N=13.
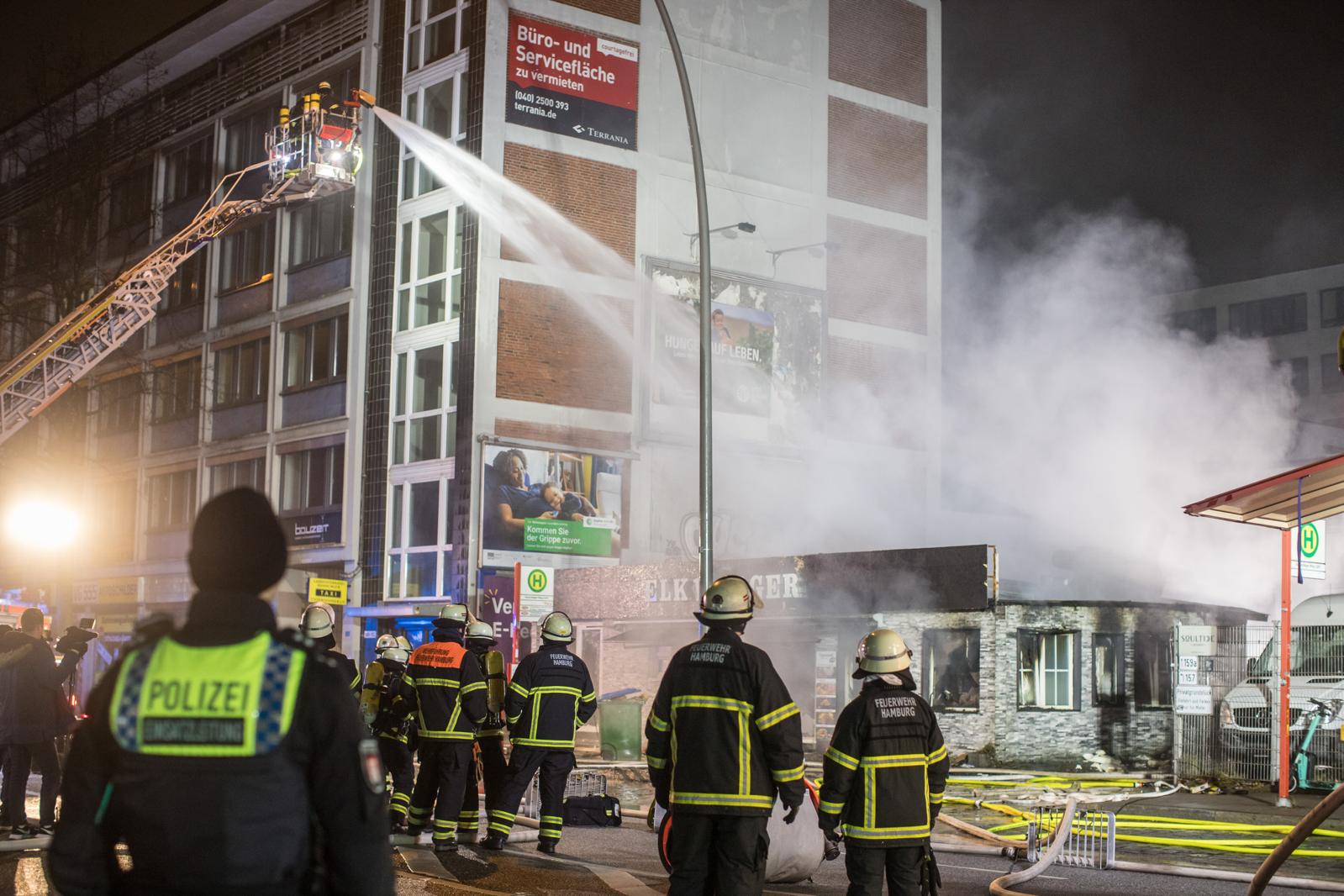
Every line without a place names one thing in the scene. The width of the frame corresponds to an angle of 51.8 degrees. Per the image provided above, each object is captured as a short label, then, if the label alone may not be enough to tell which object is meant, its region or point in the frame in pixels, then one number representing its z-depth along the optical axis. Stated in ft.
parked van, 51.96
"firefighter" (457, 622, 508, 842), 34.60
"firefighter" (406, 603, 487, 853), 32.86
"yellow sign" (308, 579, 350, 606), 68.74
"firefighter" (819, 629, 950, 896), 20.92
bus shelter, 32.45
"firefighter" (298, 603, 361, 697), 33.88
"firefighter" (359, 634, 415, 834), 35.78
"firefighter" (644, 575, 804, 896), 20.02
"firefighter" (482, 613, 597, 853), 33.12
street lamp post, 50.44
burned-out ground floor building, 63.31
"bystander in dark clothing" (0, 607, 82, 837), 32.96
